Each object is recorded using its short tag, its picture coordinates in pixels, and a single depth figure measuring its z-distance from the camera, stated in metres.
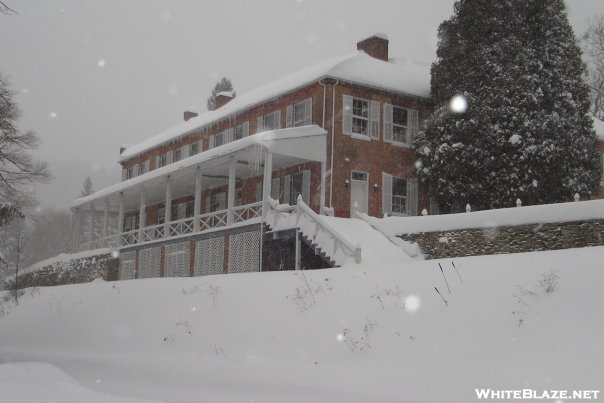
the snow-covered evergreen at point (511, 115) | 23.70
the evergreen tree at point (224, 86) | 68.38
